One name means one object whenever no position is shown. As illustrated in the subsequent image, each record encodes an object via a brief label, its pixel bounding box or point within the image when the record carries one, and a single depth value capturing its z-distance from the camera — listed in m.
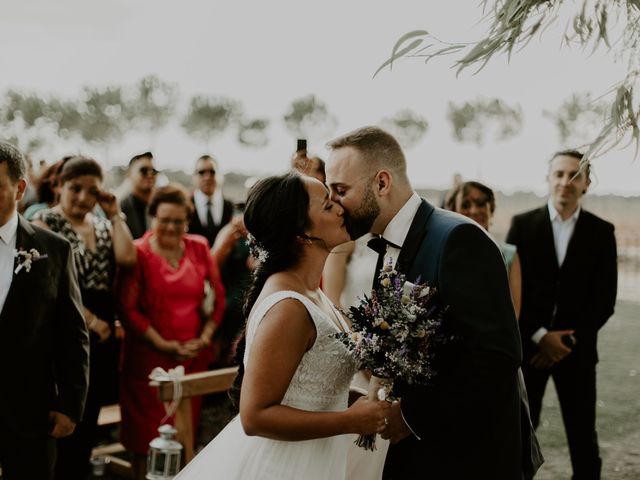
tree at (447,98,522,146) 52.75
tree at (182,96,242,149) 62.75
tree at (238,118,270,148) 61.56
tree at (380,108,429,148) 60.44
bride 2.61
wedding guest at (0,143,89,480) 3.58
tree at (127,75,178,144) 57.28
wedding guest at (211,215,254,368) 6.57
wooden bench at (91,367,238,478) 4.33
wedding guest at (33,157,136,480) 5.06
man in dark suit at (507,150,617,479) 5.36
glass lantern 4.39
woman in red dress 5.60
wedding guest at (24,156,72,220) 5.62
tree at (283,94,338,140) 62.88
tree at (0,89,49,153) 53.47
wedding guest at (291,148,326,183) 5.38
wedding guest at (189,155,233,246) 7.62
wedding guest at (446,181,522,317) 5.32
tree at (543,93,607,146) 45.88
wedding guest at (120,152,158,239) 7.13
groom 2.60
